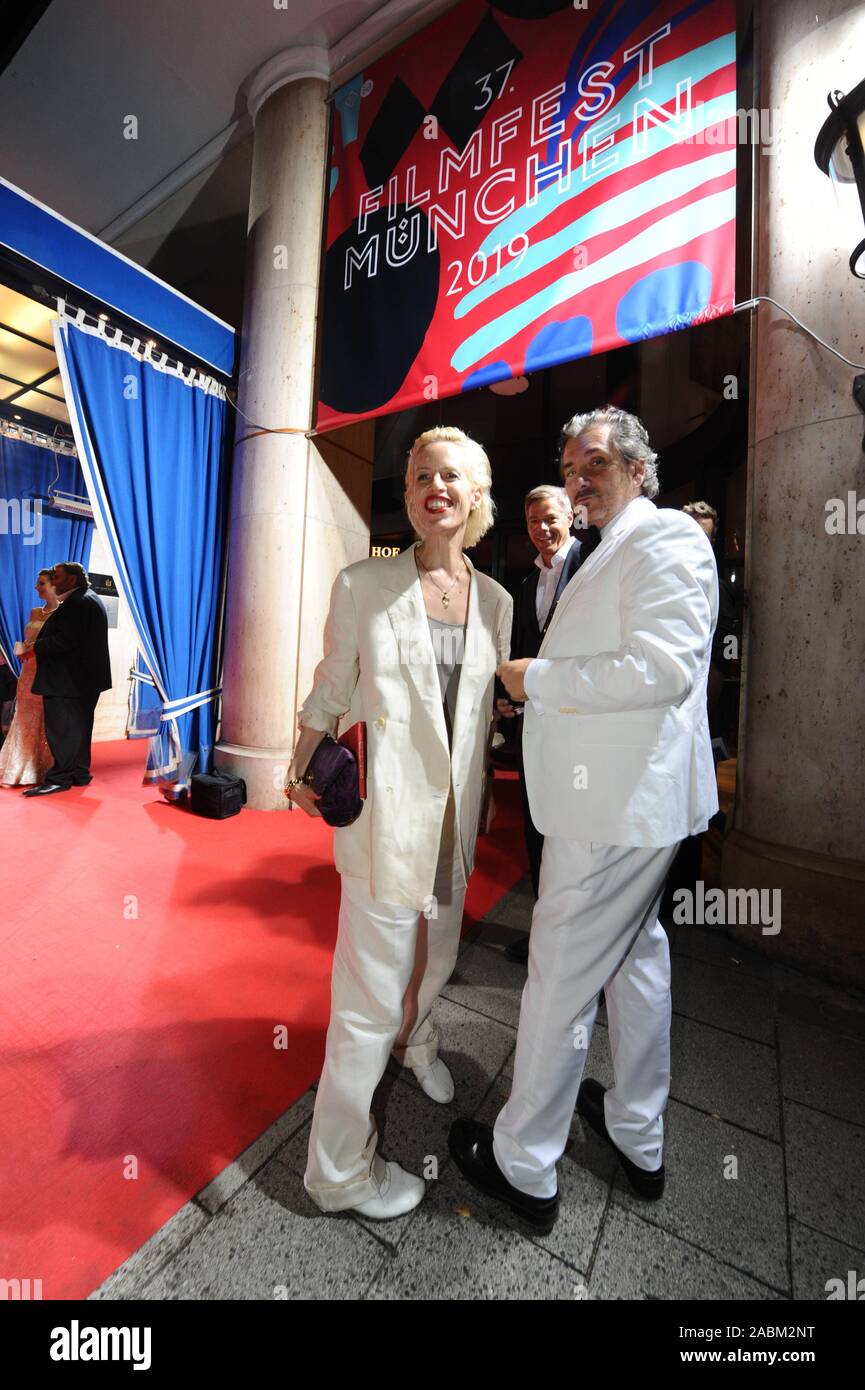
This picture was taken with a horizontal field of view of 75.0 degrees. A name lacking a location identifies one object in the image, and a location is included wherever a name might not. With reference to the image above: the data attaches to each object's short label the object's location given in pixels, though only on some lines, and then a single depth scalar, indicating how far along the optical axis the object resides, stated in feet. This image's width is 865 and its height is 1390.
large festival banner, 9.90
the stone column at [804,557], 8.55
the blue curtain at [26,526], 24.66
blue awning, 11.75
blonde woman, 4.24
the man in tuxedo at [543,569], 8.48
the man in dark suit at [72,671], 17.39
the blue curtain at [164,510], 14.16
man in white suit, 3.82
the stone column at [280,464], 15.92
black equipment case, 14.71
